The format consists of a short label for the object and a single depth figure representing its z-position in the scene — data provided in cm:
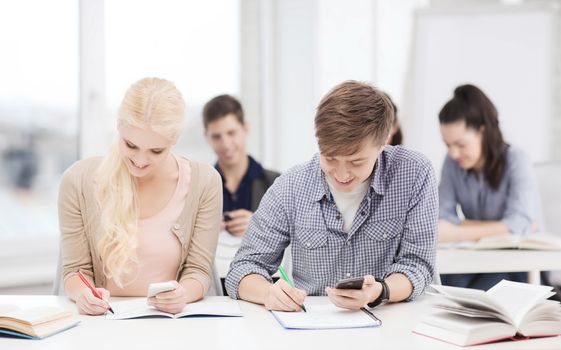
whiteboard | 458
